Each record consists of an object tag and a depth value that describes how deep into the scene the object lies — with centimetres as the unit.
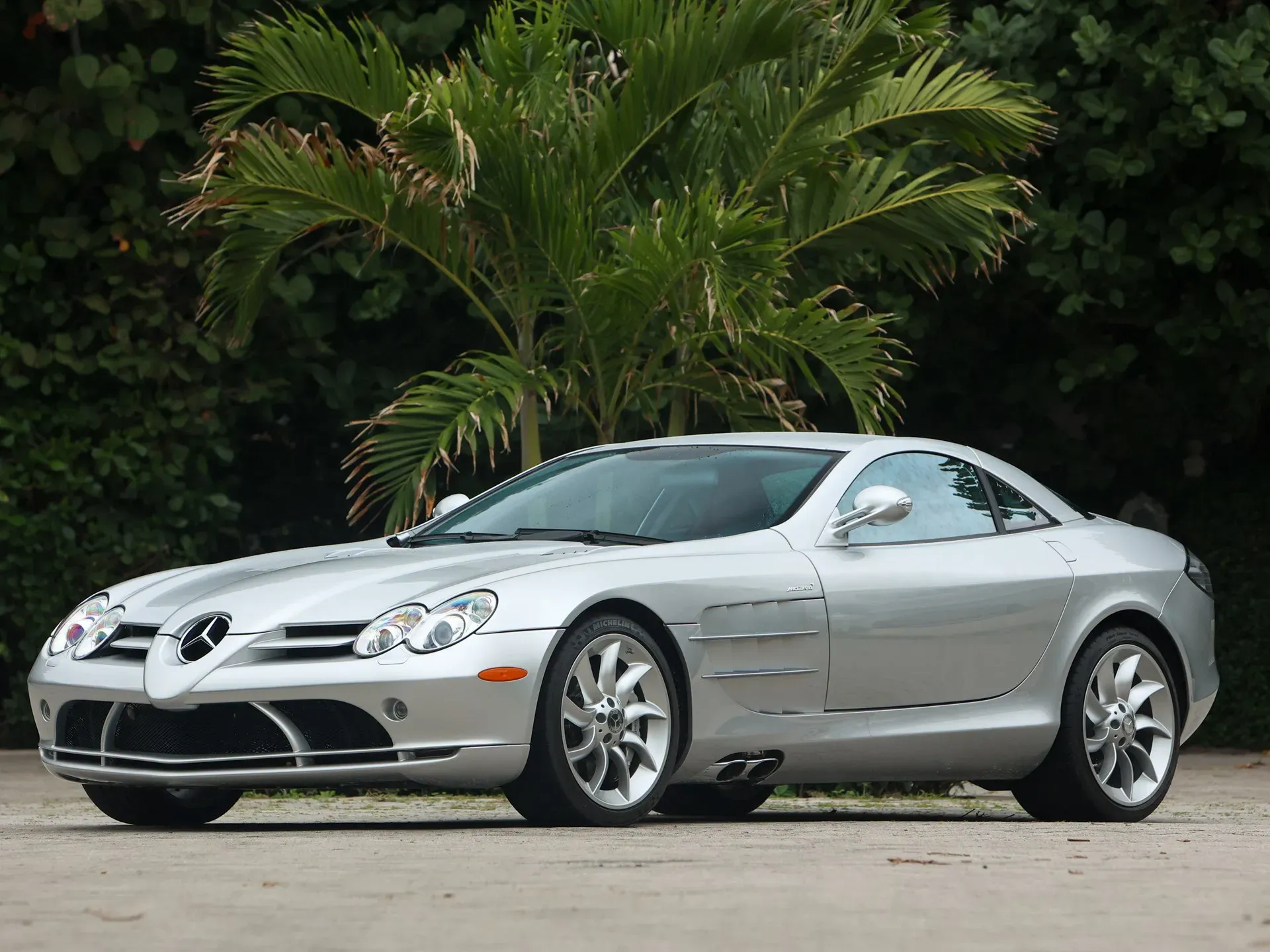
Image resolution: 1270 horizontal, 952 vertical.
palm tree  2270
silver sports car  1427
